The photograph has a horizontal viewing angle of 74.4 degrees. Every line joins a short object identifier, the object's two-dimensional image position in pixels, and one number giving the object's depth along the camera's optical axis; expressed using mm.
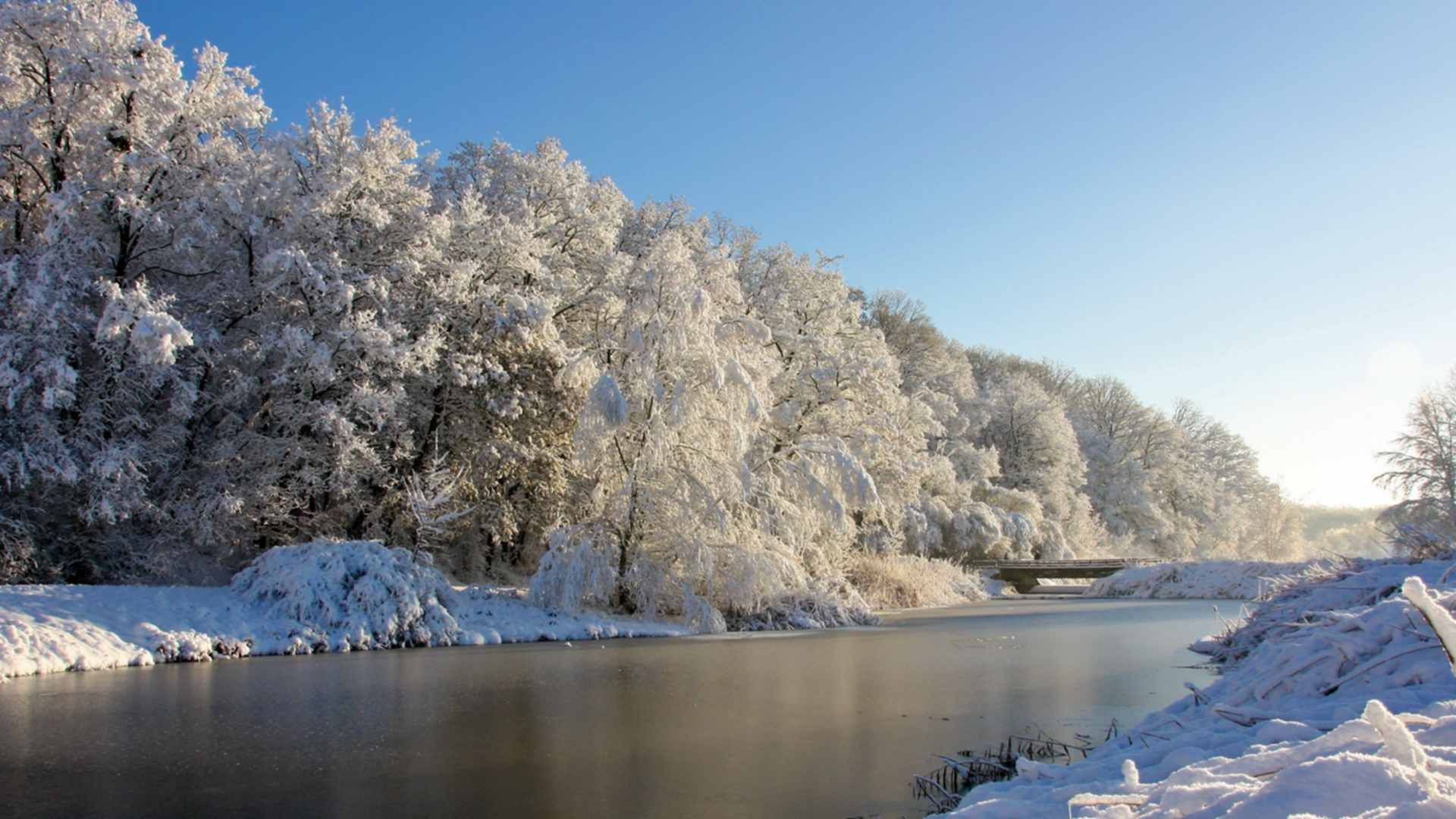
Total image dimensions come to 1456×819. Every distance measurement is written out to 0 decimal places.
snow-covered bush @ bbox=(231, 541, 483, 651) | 15852
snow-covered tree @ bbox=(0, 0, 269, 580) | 17359
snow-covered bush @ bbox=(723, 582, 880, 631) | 20172
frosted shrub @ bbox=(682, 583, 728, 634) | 18672
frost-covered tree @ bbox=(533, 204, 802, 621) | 19078
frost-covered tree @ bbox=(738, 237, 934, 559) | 21234
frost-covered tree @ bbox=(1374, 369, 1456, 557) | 32594
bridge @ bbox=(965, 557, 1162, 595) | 36688
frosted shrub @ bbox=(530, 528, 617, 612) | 18406
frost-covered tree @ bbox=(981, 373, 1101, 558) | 46562
